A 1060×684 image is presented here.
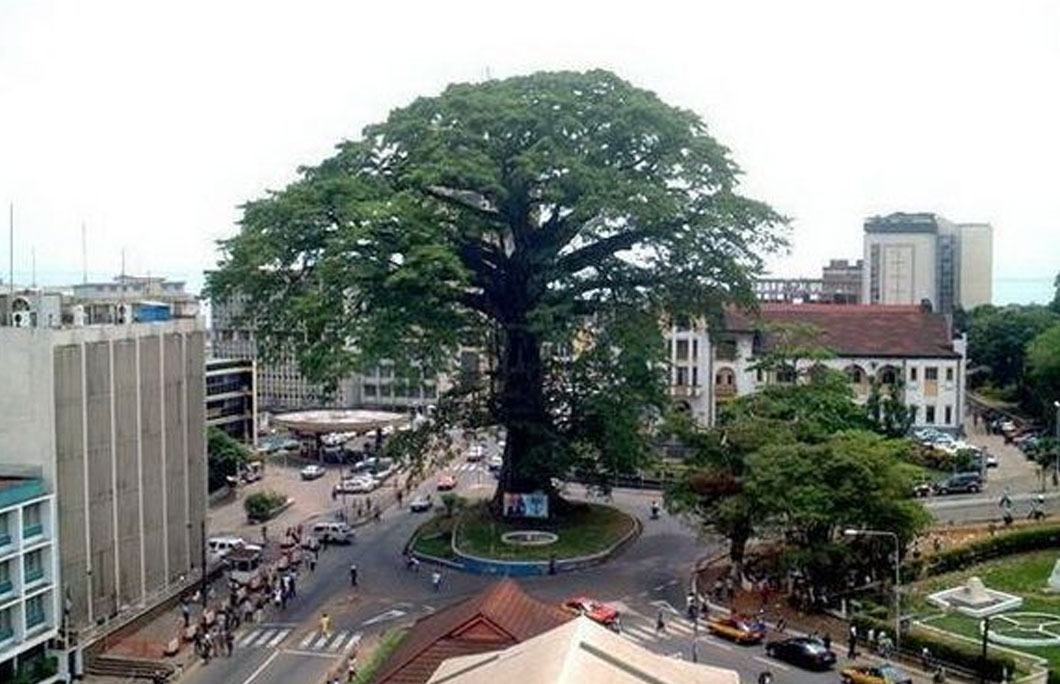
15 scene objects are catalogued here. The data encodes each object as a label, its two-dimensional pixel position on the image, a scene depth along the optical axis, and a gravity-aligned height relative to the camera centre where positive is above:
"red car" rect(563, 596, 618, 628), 43.88 -11.09
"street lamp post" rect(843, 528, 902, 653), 41.22 -9.69
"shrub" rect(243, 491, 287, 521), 65.50 -10.92
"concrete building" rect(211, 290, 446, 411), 106.12 -7.97
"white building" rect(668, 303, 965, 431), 82.19 -4.09
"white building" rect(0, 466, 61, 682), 39.75 -8.83
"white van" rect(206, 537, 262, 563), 55.16 -11.28
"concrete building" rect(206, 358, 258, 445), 83.81 -6.91
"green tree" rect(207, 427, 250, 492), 72.19 -9.29
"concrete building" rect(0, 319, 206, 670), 41.78 -5.43
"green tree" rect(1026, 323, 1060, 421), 81.44 -4.72
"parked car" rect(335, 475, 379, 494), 72.38 -10.95
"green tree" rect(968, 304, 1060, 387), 101.00 -3.50
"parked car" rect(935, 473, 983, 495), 65.06 -9.73
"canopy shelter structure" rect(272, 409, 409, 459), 84.94 -8.71
